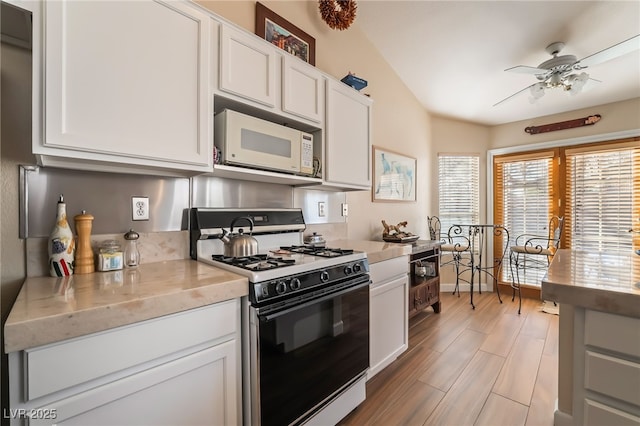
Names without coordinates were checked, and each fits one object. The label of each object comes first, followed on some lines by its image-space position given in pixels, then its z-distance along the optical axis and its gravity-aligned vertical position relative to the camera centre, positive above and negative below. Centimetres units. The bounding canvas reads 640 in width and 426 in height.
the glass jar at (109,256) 121 -21
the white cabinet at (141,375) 70 -50
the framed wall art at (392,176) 306 +43
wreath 215 +162
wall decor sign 349 +118
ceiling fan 222 +126
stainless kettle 141 -18
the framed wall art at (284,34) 192 +136
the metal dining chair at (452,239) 397 -44
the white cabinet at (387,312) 185 -75
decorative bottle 111 -15
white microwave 147 +41
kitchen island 97 -51
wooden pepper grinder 117 -15
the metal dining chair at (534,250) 352 -52
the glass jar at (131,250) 128 -19
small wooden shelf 281 -84
